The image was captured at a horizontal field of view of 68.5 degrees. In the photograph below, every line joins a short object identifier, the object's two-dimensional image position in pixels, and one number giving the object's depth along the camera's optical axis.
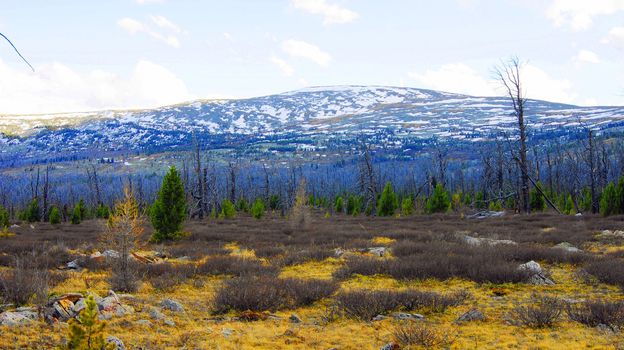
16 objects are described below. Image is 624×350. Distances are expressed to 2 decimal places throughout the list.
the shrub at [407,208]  40.33
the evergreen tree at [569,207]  36.50
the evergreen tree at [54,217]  39.66
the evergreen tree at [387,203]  38.94
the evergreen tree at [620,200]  27.70
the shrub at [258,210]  42.88
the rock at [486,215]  32.70
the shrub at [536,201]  37.06
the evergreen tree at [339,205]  57.78
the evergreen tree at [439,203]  39.66
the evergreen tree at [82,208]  46.50
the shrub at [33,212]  48.42
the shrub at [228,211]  41.78
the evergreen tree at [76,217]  40.38
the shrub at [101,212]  49.73
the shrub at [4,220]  34.40
